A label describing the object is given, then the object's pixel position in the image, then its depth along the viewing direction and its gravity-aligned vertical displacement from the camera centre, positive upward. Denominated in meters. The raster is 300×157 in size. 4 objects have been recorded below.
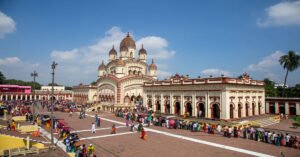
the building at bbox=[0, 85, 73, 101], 80.84 -0.48
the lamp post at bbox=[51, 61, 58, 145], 21.97 +2.54
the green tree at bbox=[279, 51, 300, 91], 51.76 +7.10
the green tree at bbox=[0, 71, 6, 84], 100.88 +6.19
